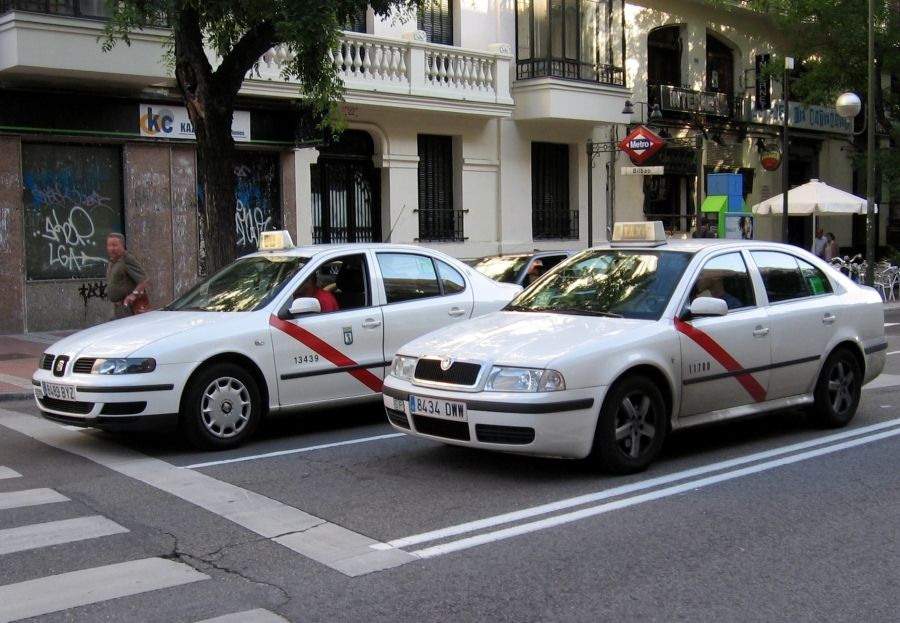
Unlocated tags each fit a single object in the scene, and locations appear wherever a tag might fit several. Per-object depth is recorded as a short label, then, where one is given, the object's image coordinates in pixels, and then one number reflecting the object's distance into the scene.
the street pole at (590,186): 23.08
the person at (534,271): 12.96
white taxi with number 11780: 6.64
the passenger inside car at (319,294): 9.02
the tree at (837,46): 27.12
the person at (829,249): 27.13
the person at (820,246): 27.25
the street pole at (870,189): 22.23
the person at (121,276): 12.13
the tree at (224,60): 11.73
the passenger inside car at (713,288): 7.69
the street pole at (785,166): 21.45
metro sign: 19.73
